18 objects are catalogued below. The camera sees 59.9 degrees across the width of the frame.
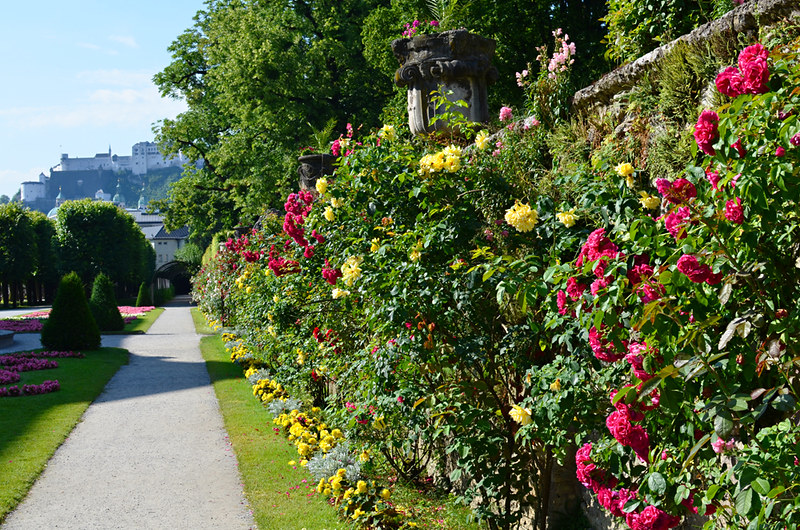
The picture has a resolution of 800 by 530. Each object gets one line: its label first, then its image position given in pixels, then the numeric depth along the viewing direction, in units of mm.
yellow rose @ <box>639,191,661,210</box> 2844
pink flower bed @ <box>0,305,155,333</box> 21797
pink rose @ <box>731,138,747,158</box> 1978
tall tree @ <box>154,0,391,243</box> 19500
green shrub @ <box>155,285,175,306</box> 45819
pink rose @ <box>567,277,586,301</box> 2555
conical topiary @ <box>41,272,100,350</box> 15758
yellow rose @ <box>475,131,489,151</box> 3961
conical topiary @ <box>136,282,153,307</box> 38969
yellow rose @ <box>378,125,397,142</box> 4641
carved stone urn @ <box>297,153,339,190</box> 8992
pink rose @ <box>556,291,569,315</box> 2678
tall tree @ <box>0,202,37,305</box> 40094
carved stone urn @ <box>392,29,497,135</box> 6074
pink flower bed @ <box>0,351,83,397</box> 10414
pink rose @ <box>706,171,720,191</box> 2082
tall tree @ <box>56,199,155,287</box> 41031
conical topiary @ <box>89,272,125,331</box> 21547
